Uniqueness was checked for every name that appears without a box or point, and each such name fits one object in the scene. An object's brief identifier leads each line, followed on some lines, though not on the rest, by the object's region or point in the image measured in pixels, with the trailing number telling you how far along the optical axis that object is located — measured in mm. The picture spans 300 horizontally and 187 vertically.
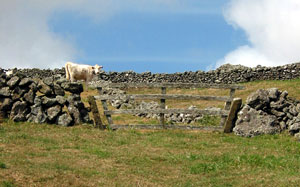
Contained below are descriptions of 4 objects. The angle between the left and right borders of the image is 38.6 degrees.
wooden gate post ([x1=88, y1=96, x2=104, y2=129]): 18359
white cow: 32463
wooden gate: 18344
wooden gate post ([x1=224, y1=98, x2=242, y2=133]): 18150
